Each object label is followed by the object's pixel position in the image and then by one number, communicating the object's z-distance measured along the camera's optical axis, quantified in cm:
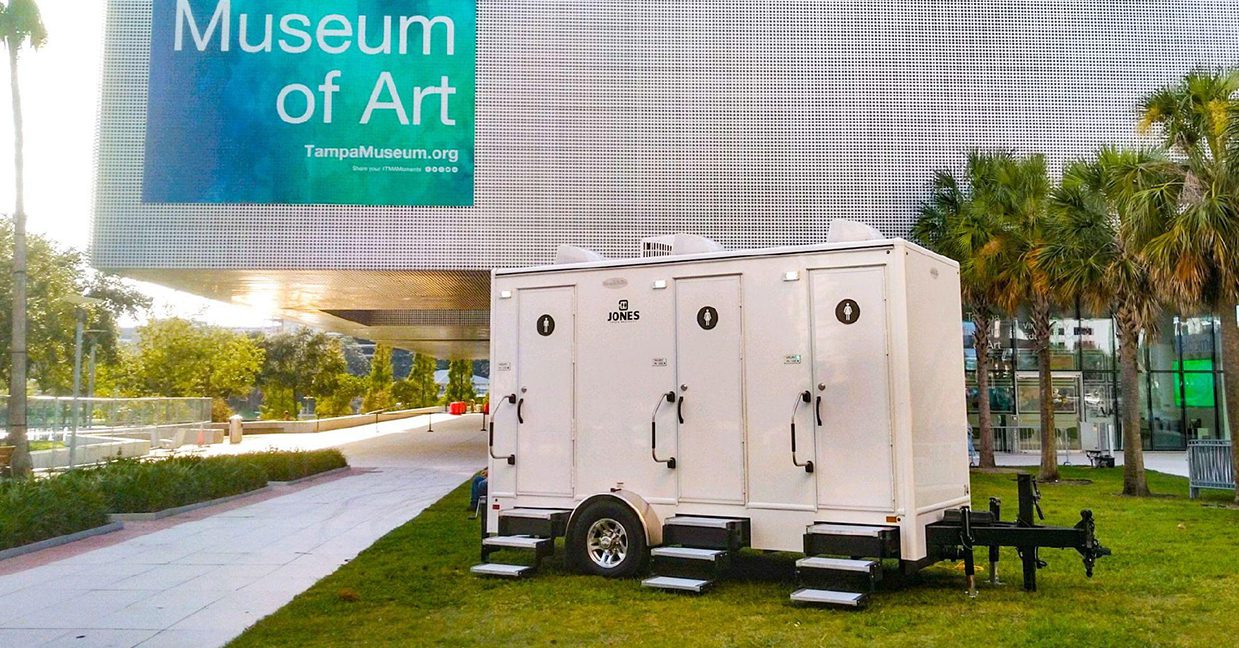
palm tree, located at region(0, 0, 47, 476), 1636
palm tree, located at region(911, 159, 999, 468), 2005
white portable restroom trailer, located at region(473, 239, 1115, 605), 805
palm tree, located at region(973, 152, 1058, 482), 1941
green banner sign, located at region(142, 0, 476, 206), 2206
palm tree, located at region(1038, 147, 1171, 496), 1656
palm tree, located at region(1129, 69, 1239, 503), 1365
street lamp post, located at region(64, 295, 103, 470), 1823
